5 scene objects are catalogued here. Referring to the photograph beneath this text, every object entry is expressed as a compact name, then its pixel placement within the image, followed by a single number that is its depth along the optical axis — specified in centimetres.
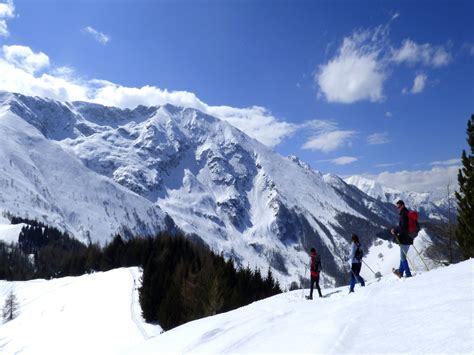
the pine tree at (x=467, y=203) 2533
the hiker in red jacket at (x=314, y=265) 2125
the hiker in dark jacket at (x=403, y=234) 1700
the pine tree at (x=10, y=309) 6750
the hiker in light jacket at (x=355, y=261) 1991
